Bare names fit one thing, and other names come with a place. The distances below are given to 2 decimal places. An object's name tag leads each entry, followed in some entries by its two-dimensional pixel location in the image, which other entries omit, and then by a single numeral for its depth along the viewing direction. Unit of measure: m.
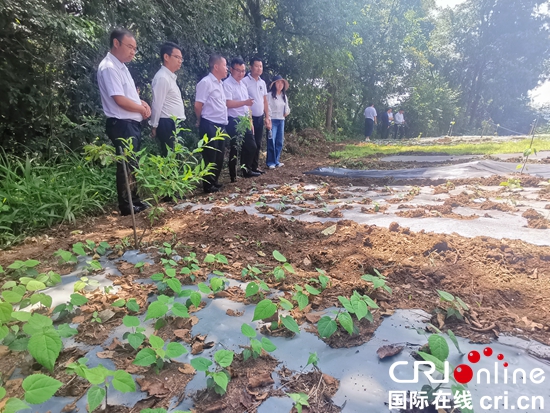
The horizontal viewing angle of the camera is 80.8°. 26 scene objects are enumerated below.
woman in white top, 6.00
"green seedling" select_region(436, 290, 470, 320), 1.32
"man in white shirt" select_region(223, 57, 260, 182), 4.50
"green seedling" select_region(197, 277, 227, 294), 1.46
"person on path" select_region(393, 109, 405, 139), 17.62
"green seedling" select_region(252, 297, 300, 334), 1.19
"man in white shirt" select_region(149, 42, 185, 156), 3.44
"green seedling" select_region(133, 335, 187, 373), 1.07
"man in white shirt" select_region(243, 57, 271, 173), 5.07
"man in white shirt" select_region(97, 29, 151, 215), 2.83
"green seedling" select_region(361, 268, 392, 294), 1.38
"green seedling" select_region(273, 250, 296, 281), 1.53
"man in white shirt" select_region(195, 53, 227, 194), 3.98
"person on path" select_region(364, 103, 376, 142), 15.33
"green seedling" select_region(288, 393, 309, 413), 0.95
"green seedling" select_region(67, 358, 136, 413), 0.90
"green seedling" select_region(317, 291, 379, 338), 1.16
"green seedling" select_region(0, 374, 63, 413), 0.83
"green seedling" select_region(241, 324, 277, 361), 1.15
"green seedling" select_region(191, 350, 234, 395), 0.99
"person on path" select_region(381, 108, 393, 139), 19.74
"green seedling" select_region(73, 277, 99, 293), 1.56
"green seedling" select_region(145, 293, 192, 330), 1.22
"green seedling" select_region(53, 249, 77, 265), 1.81
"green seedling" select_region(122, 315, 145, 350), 1.15
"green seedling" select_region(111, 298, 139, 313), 1.42
